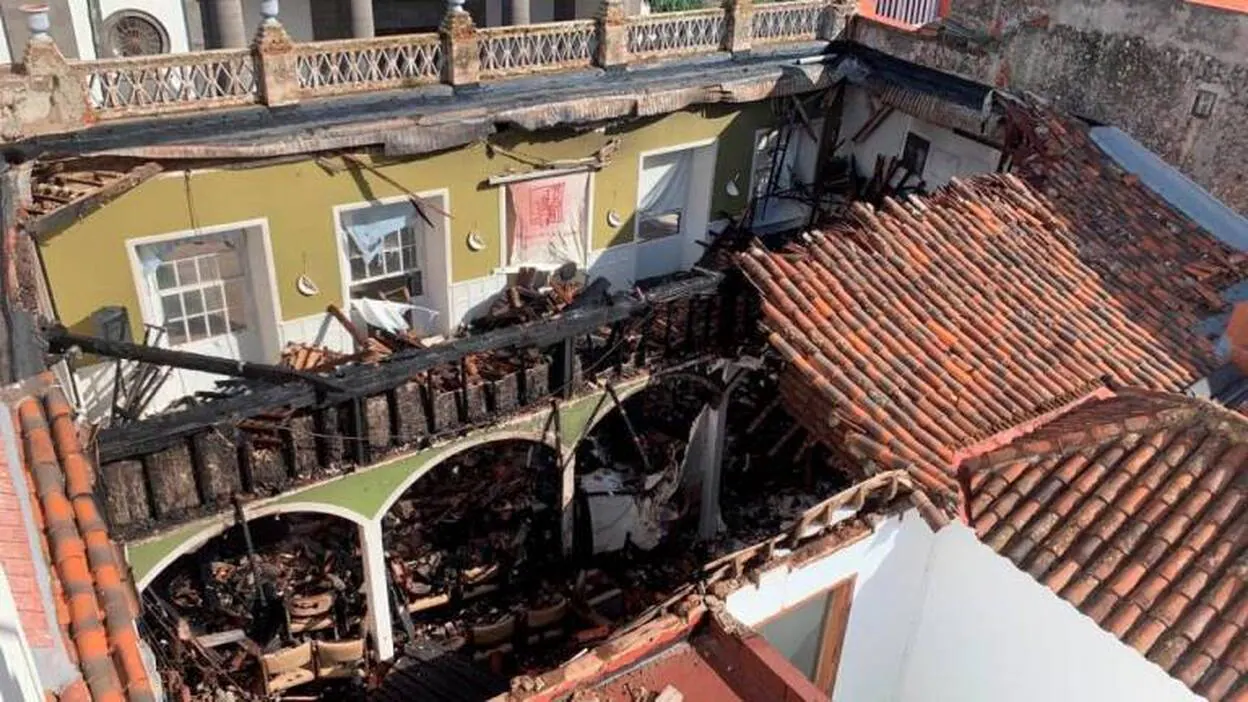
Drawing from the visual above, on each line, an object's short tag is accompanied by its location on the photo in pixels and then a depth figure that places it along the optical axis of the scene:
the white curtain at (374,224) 16.57
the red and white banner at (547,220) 18.20
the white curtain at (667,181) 19.88
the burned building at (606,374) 8.64
